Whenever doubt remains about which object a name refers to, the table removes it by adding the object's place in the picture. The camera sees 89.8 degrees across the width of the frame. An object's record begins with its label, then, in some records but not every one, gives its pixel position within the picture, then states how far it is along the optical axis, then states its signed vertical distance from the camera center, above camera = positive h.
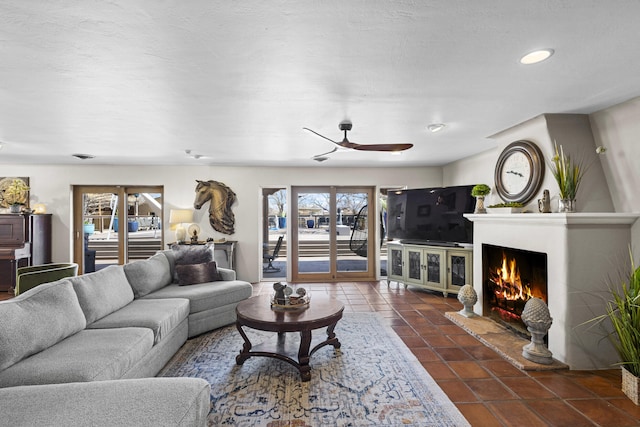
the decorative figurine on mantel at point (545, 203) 3.04 +0.12
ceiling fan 3.10 +0.68
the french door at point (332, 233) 6.38 -0.33
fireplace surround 2.73 -0.52
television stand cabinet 4.99 -0.83
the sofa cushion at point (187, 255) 4.12 -0.48
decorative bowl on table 2.98 -0.77
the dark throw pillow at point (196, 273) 3.91 -0.68
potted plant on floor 2.28 -0.88
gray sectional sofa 1.42 -0.82
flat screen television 5.00 +0.02
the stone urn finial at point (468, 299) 3.95 -1.02
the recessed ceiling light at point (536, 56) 1.87 +0.96
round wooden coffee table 2.63 -0.89
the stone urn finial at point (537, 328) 2.79 -0.98
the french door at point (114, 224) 6.08 -0.10
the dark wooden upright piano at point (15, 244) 5.16 -0.40
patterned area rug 2.11 -1.31
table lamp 5.69 -0.01
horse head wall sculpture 5.97 +0.29
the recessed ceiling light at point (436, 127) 3.38 +0.97
